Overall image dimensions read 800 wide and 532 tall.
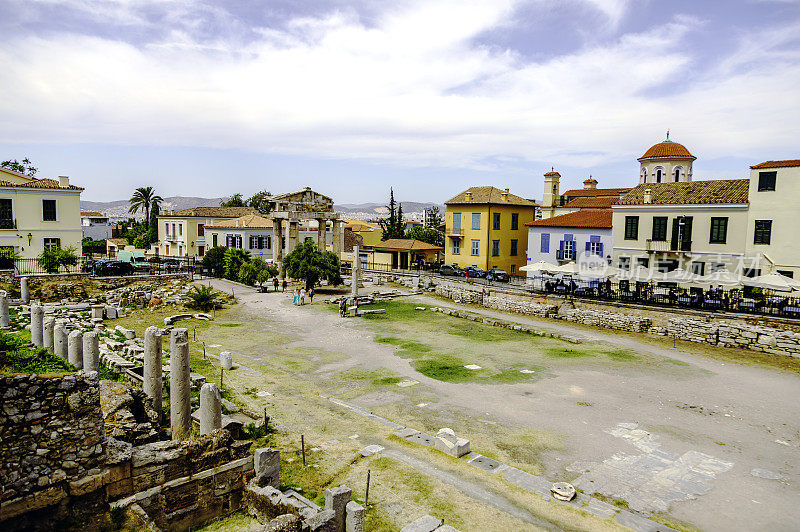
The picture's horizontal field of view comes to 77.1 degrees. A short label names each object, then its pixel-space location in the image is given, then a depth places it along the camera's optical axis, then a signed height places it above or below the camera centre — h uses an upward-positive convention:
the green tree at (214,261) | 46.84 -3.32
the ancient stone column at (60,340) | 17.16 -4.02
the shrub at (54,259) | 34.31 -2.53
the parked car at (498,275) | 45.16 -3.89
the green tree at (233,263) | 45.19 -3.30
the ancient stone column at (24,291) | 30.10 -4.17
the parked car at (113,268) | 37.34 -3.34
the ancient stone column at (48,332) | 18.59 -4.09
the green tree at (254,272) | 42.28 -3.82
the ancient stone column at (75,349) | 16.11 -4.07
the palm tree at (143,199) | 79.38 +4.00
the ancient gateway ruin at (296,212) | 47.94 +1.50
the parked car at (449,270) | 48.17 -3.76
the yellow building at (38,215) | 35.38 +0.49
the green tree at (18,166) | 76.06 +8.52
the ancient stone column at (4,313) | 23.27 -4.30
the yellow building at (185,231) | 66.81 -0.74
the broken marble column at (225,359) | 19.78 -5.26
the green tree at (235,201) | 93.90 +4.76
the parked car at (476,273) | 47.53 -3.90
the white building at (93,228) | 93.94 -0.91
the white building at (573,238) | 42.91 -0.36
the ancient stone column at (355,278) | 36.53 -3.55
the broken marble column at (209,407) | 11.78 -4.28
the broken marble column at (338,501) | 9.21 -5.02
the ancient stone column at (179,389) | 12.49 -4.08
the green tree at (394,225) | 75.61 +0.79
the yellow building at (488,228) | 52.88 +0.40
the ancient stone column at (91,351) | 15.34 -3.93
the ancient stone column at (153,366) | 13.68 -3.87
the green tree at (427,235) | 79.96 -0.72
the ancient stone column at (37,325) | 19.80 -4.06
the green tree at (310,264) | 39.53 -2.85
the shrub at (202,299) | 33.02 -4.87
